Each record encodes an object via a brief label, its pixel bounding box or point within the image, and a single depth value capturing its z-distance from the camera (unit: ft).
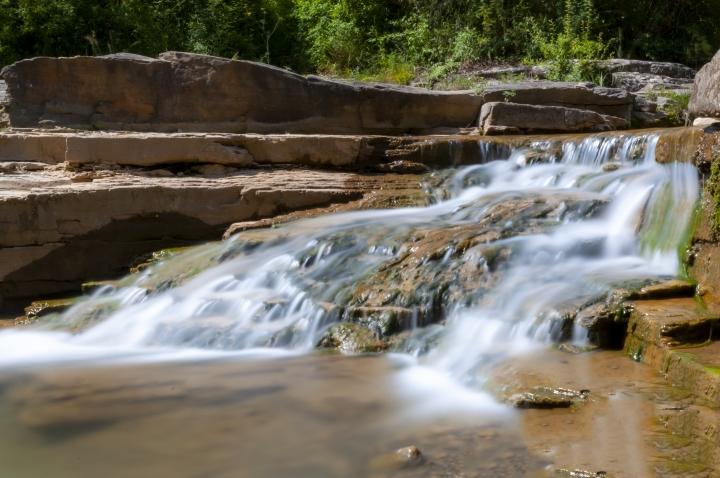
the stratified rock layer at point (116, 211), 24.29
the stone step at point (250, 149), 26.32
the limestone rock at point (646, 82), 36.63
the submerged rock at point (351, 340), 17.02
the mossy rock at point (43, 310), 22.68
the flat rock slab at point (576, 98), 33.14
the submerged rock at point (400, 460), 11.34
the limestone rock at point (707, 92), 16.84
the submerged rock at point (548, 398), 12.85
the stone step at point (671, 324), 14.07
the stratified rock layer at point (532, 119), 30.53
